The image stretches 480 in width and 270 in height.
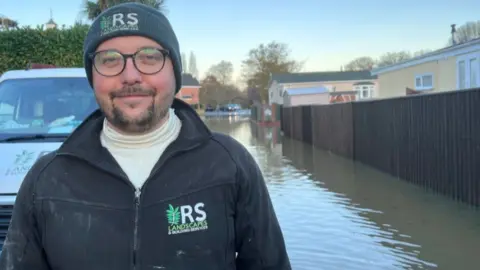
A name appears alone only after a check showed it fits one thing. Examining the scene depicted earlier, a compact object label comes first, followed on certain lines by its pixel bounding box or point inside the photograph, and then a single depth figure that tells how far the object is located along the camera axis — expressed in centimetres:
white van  494
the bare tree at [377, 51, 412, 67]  8138
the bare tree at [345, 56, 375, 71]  9005
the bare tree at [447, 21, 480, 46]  6506
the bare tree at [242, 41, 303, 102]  7325
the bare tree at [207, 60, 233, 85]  10000
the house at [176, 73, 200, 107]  8694
